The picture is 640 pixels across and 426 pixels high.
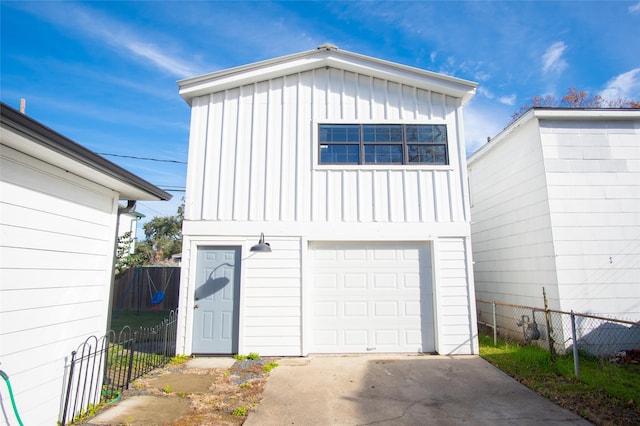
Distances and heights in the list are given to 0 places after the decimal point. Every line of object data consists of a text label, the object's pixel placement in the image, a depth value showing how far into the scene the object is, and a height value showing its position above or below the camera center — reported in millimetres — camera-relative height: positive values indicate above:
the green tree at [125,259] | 13635 +156
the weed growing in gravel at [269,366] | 5575 -1774
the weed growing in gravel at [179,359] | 5977 -1757
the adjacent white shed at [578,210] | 6648 +1088
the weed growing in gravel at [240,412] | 3896 -1756
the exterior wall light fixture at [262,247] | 6277 +292
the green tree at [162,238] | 28416 +2296
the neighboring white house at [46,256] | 3074 +75
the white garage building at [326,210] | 6559 +1078
